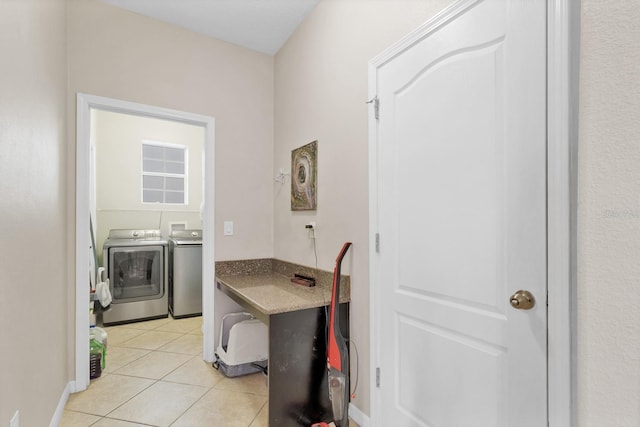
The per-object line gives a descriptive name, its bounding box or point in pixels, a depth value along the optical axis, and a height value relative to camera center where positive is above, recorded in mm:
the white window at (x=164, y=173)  4473 +581
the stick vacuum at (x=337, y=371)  1653 -845
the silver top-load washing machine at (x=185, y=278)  3768 -802
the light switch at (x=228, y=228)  2748 -136
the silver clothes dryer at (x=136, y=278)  3564 -788
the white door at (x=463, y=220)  1044 -29
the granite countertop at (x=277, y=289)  1801 -534
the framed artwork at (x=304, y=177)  2326 +281
